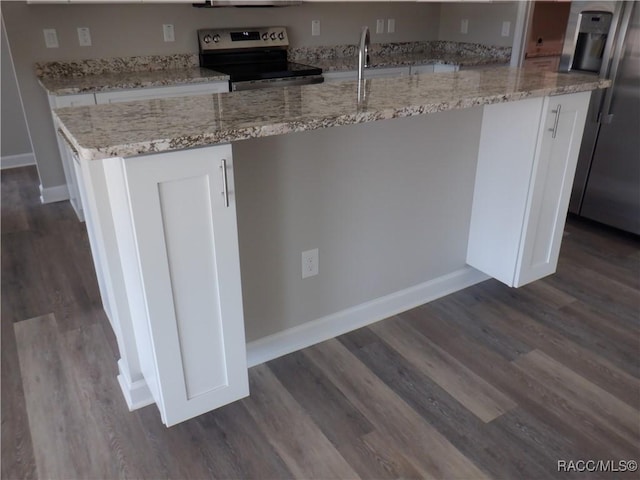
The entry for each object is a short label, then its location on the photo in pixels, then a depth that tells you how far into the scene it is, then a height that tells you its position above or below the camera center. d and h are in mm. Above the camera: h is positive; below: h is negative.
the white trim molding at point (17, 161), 4613 -1228
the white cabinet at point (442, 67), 4145 -409
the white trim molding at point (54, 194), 3795 -1237
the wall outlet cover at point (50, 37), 3332 -144
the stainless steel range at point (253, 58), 3517 -319
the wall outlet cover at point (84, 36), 3420 -142
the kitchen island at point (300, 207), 1346 -643
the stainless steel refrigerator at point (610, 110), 3023 -544
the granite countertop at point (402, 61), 4026 -358
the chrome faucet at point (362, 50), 1998 -135
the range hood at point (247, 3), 3500 +64
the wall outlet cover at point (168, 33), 3668 -132
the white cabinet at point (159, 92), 3143 -461
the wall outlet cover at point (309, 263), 2051 -926
